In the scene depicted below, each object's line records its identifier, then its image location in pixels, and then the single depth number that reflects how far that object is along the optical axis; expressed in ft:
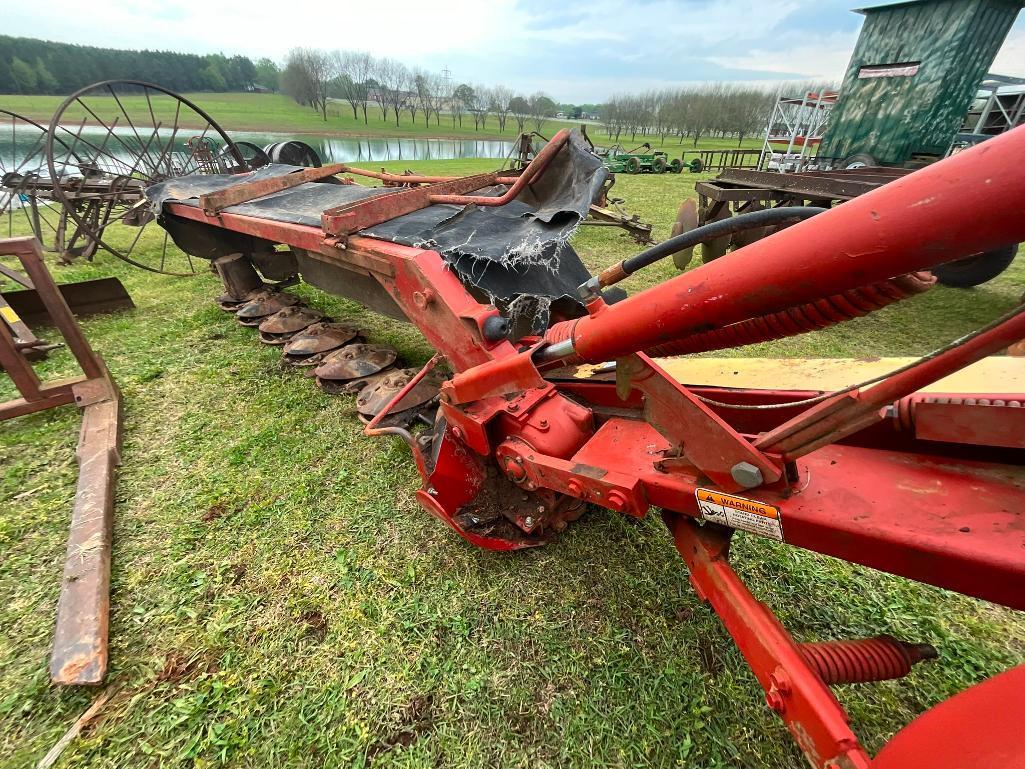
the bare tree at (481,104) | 205.16
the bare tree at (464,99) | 210.18
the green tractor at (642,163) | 72.79
